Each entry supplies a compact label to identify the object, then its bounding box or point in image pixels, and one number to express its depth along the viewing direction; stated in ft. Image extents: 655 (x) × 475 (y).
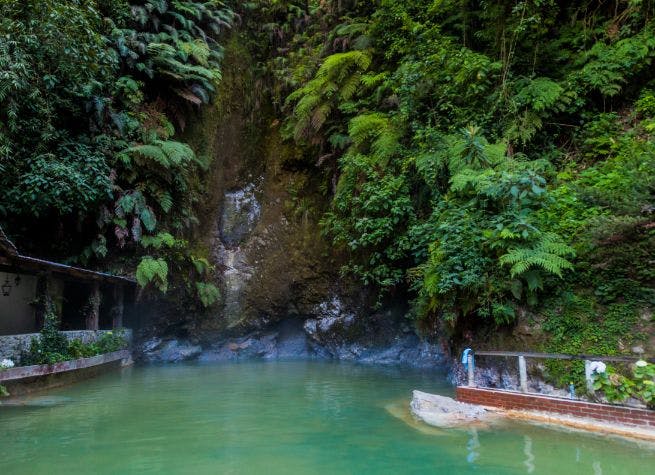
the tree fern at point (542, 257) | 22.47
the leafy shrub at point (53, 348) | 30.42
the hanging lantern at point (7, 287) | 35.96
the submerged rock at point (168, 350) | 47.98
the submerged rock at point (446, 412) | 20.43
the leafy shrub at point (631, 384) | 17.78
